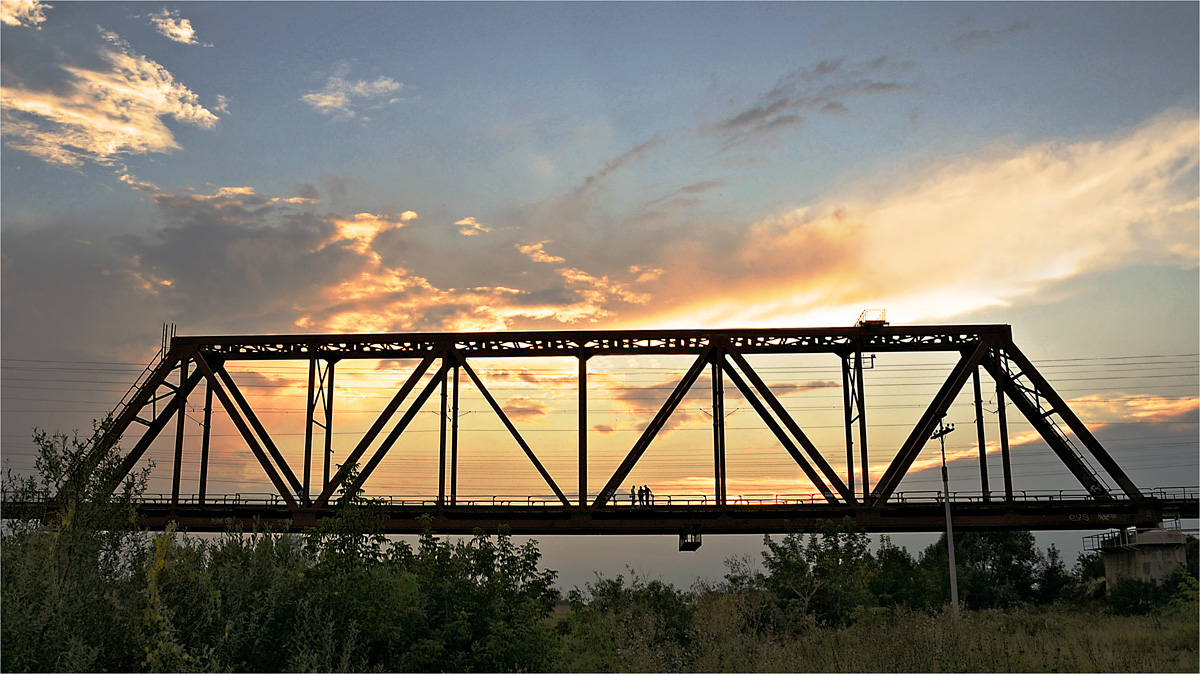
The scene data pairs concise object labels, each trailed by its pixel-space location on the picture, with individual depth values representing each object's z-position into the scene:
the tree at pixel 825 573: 36.75
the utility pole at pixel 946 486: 34.35
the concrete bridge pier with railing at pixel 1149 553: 41.31
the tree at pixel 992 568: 53.94
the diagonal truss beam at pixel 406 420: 43.00
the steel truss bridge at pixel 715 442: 41.44
